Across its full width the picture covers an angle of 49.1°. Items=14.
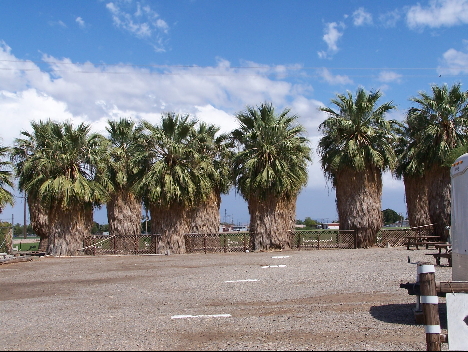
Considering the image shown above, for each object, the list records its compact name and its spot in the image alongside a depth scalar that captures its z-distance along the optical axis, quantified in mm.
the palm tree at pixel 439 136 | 24391
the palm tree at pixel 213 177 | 29156
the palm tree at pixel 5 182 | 25359
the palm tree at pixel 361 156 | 25766
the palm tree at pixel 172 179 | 24531
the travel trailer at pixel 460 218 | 7355
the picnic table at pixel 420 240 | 21234
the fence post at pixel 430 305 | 5645
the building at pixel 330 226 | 70969
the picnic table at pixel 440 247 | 14708
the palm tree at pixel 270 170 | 24859
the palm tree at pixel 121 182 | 29969
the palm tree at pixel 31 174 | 28734
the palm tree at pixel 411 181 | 27562
